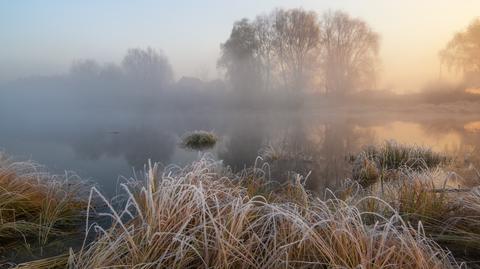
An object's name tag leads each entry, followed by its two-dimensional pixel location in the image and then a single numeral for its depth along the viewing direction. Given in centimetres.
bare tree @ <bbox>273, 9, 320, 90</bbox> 3744
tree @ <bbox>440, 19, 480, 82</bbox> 2997
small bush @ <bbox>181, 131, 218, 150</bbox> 1382
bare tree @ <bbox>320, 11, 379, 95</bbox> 3694
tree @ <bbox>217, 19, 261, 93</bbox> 3888
